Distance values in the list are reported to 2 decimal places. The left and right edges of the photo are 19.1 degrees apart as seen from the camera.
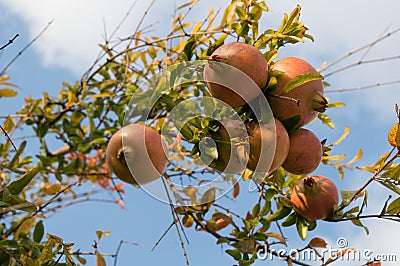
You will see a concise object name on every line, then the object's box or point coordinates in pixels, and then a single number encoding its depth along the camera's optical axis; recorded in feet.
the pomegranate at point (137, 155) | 4.76
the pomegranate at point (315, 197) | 4.93
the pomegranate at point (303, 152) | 4.57
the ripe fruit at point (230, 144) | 4.52
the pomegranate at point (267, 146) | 4.43
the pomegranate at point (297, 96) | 4.52
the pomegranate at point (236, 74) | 4.46
